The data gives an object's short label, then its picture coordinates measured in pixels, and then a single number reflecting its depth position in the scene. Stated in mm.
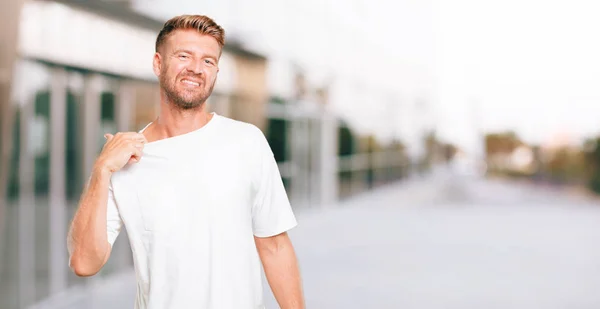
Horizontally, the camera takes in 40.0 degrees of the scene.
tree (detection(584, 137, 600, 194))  16641
